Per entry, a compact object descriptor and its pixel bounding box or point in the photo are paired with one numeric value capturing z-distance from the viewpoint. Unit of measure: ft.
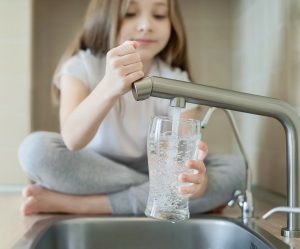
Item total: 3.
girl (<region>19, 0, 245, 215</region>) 3.09
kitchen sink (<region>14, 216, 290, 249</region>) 2.66
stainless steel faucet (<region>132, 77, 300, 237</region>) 2.05
